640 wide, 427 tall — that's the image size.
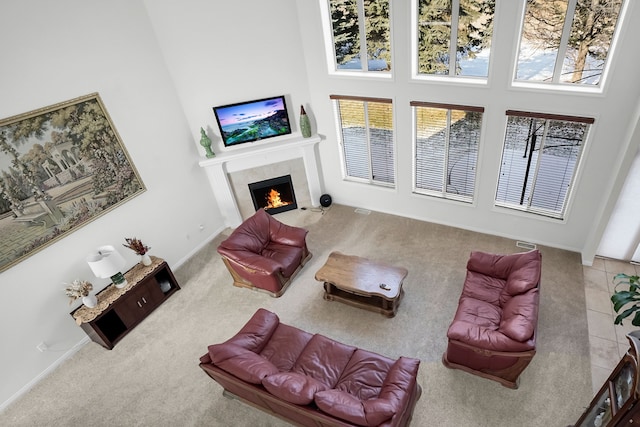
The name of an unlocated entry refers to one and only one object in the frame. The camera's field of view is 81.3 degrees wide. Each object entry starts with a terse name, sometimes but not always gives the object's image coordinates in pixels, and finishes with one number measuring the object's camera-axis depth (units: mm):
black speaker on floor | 7328
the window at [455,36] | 4820
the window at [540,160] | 4930
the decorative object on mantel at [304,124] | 6405
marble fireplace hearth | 6578
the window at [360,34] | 5410
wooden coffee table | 4848
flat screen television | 6238
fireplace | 7102
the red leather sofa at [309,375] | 3152
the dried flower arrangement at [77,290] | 4871
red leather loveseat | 3643
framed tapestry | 4379
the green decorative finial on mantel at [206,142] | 6248
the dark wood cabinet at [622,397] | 2375
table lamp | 4879
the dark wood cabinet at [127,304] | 5027
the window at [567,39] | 4215
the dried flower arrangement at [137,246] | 5398
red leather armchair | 5417
